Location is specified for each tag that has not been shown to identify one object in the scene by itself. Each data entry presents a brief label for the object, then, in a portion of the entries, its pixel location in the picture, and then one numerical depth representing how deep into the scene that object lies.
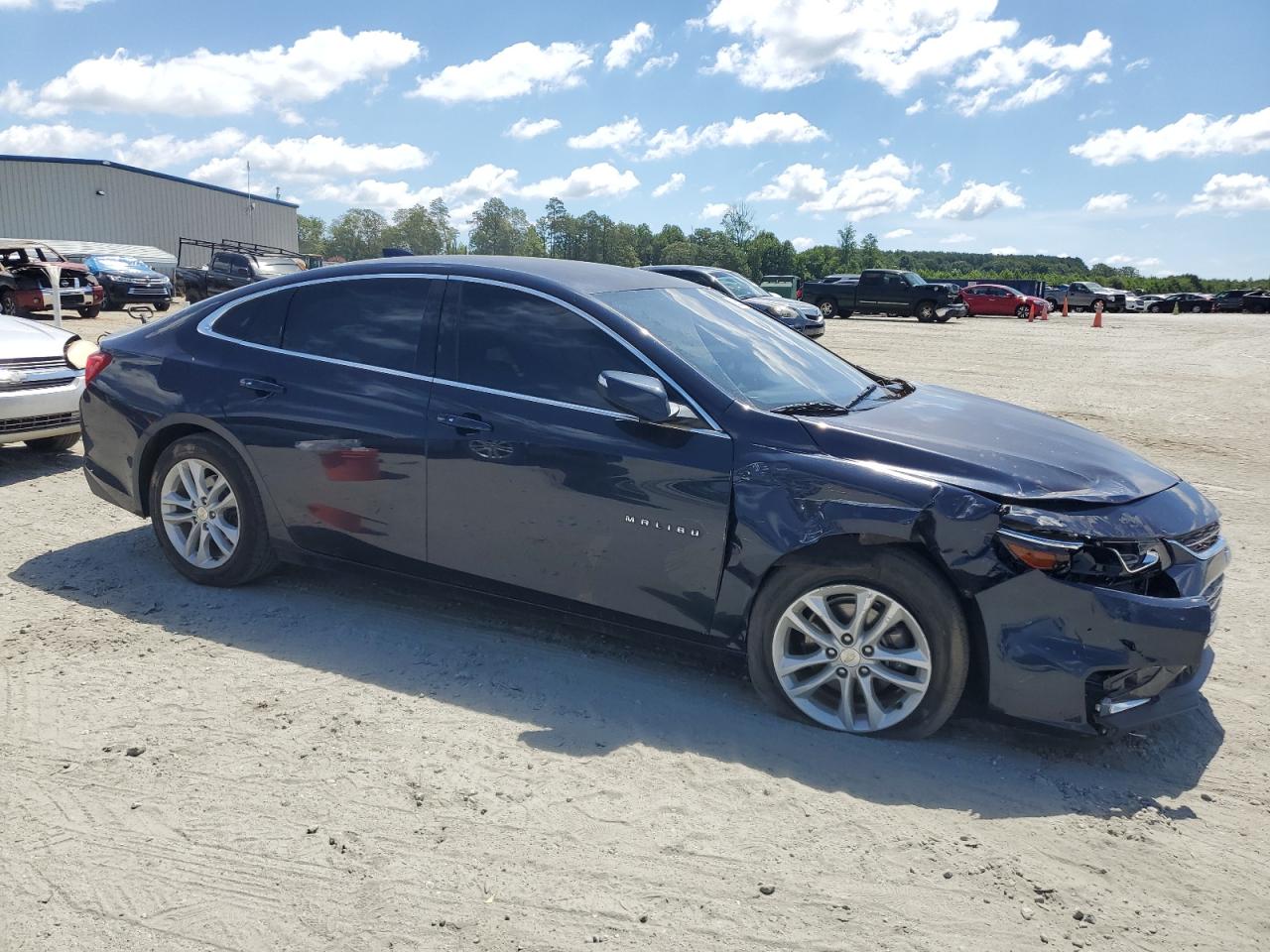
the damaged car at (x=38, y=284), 21.66
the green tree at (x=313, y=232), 112.12
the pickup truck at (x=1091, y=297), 53.25
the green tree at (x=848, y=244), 123.31
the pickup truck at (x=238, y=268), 26.23
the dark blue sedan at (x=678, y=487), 3.35
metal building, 49.38
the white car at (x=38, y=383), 7.07
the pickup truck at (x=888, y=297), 35.91
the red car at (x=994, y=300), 42.78
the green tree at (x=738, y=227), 126.69
